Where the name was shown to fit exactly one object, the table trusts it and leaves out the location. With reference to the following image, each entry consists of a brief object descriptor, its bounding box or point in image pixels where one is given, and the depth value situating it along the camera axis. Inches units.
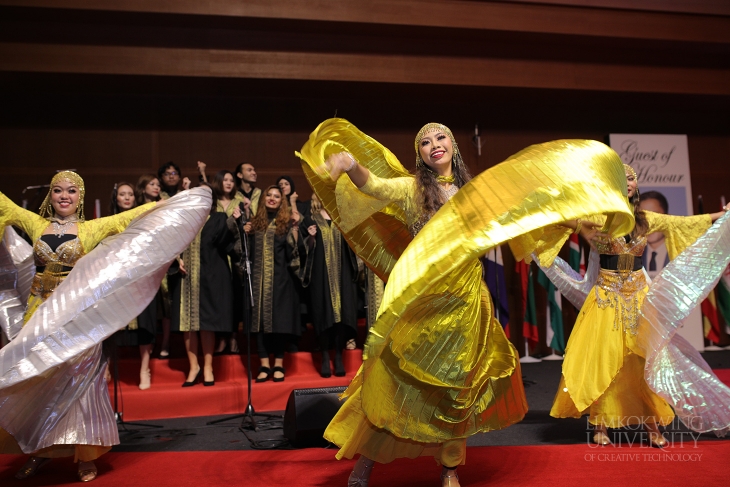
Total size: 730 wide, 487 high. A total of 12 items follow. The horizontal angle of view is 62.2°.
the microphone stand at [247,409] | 158.6
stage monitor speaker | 133.6
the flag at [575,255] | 267.3
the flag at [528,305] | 265.7
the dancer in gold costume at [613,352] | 129.0
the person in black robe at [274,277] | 197.2
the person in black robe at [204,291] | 192.5
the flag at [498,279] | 249.0
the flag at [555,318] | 267.3
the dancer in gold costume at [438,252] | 78.5
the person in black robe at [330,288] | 203.5
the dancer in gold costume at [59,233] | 122.2
